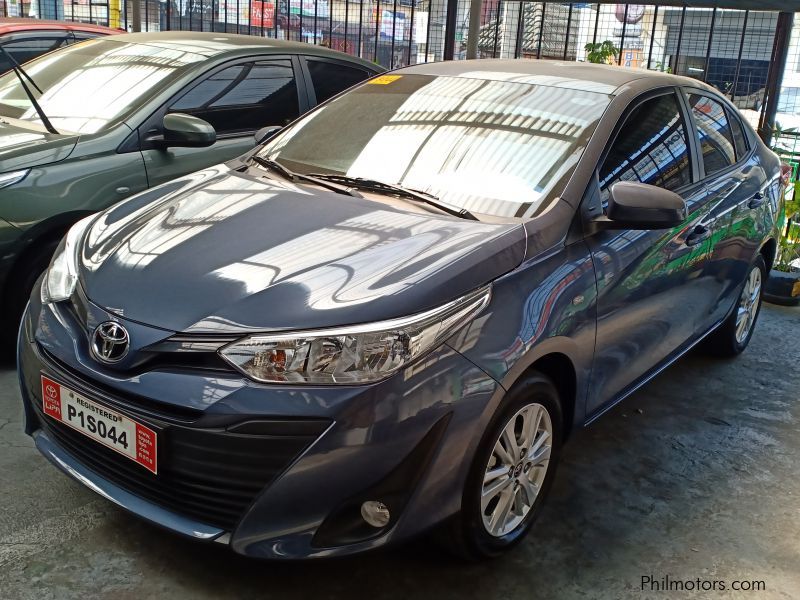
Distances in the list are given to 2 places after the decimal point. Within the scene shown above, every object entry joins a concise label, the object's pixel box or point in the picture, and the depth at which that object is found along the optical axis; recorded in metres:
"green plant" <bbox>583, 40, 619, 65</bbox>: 7.70
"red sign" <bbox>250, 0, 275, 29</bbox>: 10.42
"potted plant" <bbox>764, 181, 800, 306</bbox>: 5.51
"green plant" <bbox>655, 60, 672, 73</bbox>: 7.60
